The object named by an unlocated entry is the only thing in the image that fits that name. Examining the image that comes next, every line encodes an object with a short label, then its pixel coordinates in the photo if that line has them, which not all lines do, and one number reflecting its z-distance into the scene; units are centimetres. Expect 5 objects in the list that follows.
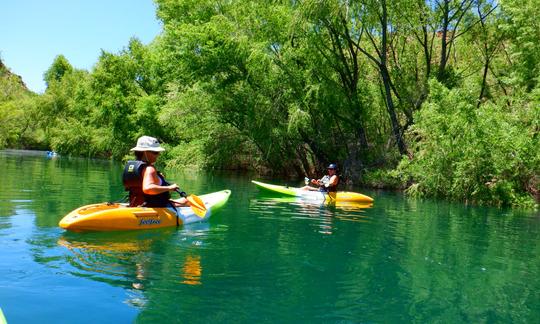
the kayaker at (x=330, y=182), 1404
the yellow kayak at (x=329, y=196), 1407
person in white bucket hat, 753
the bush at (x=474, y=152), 1619
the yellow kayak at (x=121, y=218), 705
